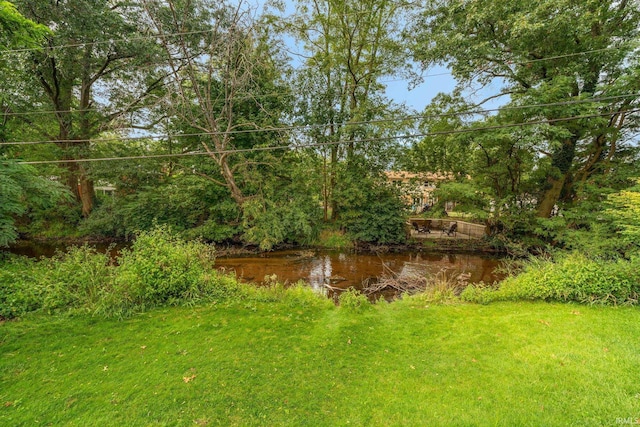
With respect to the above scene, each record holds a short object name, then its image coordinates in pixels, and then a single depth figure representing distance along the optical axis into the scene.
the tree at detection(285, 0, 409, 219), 11.46
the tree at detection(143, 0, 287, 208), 8.43
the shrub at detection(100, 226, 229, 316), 4.36
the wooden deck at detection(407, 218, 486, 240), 12.16
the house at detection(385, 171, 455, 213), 12.10
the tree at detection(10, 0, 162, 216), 8.55
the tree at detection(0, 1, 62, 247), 3.77
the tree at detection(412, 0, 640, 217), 6.68
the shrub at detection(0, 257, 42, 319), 4.02
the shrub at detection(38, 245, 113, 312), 4.29
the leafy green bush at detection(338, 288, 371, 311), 4.88
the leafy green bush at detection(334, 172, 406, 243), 11.43
